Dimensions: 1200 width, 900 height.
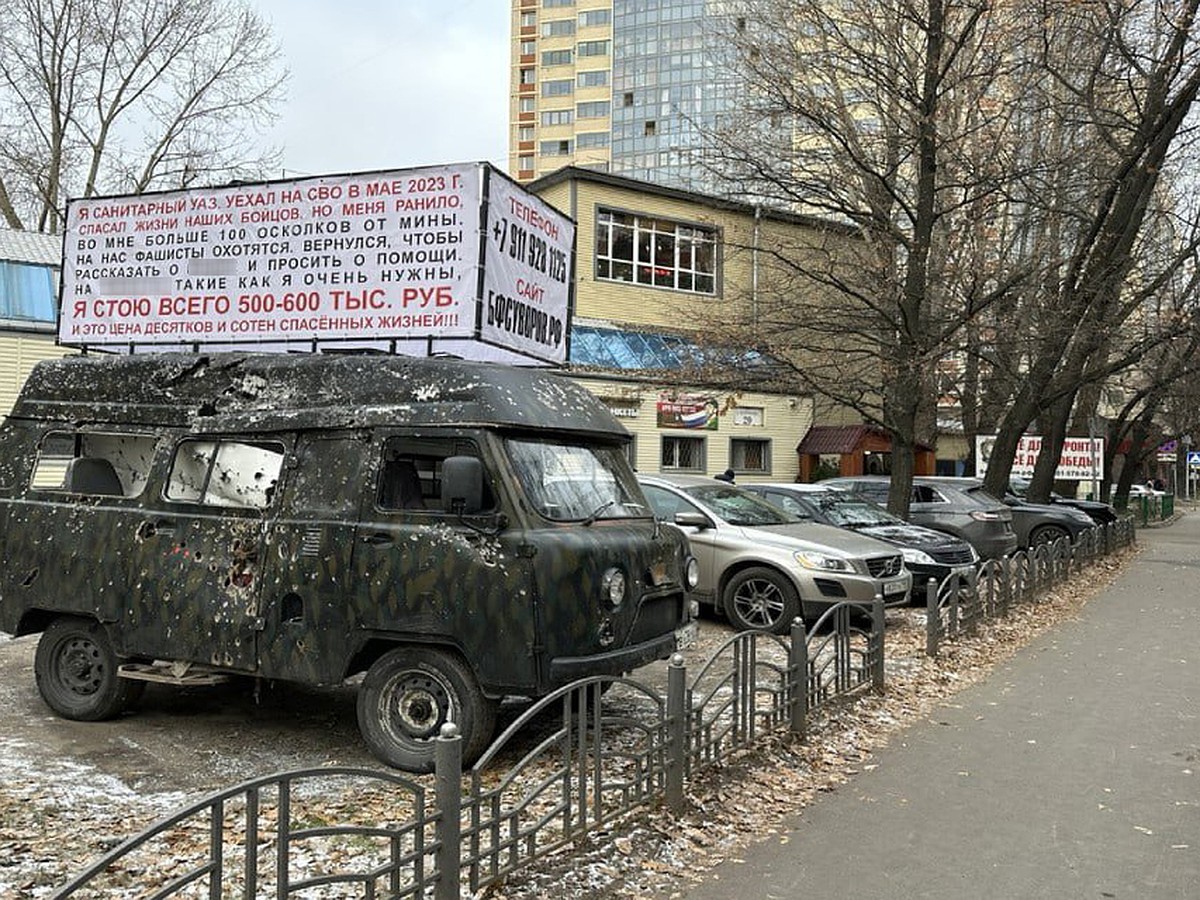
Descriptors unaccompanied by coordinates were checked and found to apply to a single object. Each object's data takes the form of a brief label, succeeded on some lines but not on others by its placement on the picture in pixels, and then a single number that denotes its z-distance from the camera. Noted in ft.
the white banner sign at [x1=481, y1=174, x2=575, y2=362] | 23.22
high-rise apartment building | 276.21
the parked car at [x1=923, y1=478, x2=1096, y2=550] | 71.31
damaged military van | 19.92
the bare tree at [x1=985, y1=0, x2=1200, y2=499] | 54.85
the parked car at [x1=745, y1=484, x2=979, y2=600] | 44.88
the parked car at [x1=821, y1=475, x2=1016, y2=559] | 56.95
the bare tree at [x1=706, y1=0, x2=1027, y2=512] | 51.75
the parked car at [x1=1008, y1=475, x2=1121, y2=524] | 84.99
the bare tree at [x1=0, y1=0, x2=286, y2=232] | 104.27
